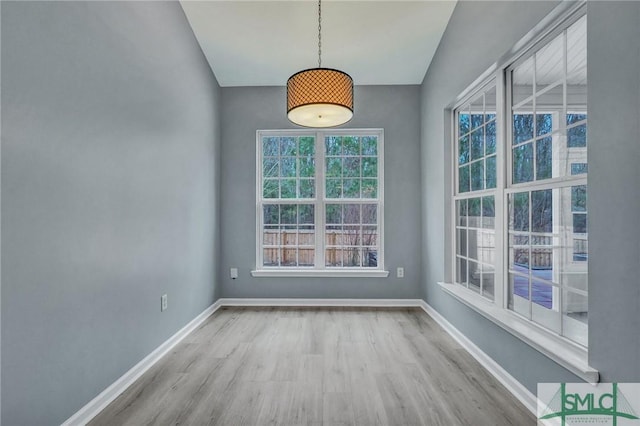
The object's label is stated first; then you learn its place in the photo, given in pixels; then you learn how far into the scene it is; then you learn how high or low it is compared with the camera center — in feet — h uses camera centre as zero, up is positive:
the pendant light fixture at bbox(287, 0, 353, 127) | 6.98 +2.74
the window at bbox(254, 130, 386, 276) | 13.56 +0.67
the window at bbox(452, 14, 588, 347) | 5.66 +0.65
